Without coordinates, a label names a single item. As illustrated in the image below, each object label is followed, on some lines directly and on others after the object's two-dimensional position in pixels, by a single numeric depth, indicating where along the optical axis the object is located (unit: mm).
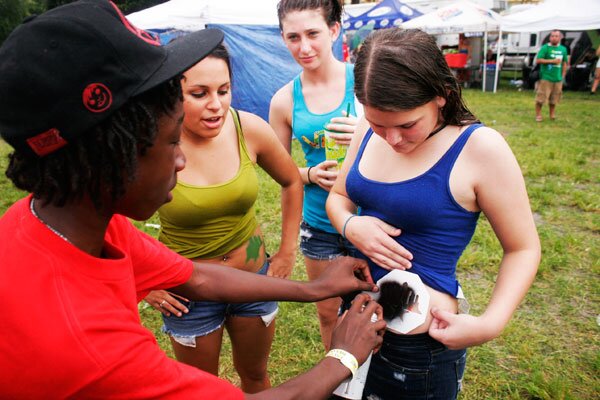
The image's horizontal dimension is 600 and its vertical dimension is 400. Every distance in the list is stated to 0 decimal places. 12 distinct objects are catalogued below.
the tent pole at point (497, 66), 16188
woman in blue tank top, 1573
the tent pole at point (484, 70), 16848
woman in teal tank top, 2754
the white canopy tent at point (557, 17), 15328
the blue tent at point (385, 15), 18562
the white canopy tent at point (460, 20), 17125
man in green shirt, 10797
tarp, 10695
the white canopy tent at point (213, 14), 10828
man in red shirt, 1022
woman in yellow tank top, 2199
